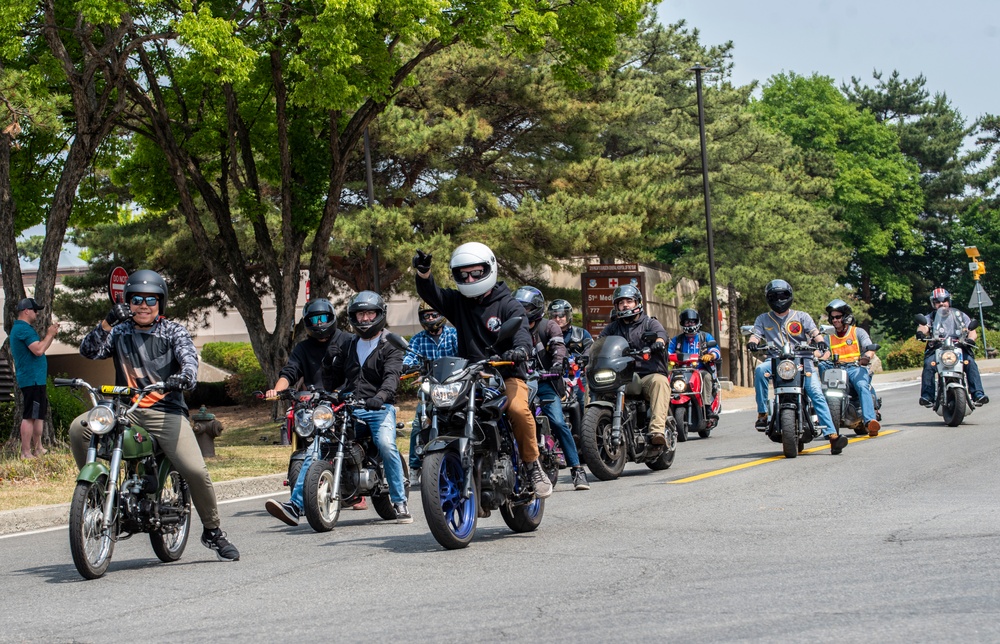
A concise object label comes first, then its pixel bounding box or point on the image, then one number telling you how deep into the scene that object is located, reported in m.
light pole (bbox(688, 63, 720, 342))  37.56
